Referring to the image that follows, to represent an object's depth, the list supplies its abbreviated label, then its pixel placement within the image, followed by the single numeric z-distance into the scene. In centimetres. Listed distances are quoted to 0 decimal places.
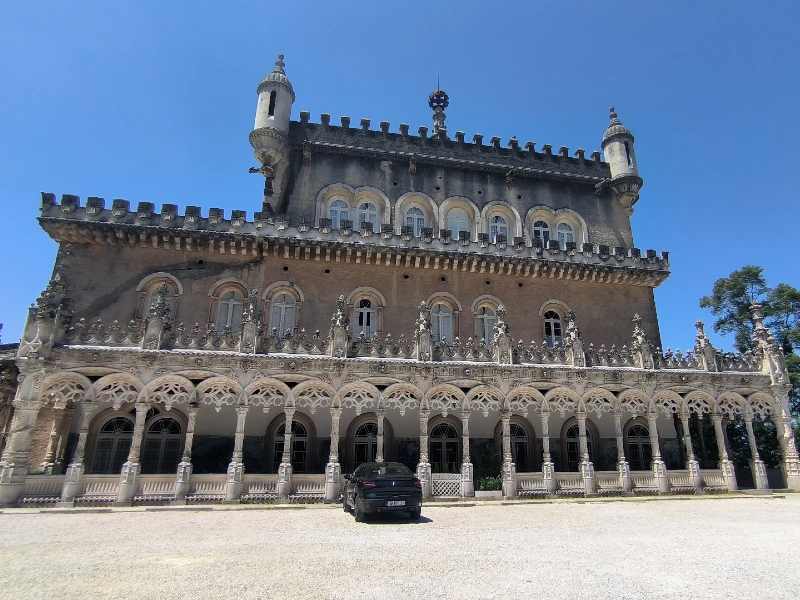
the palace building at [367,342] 1827
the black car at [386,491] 1374
